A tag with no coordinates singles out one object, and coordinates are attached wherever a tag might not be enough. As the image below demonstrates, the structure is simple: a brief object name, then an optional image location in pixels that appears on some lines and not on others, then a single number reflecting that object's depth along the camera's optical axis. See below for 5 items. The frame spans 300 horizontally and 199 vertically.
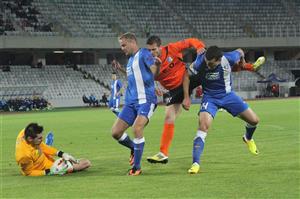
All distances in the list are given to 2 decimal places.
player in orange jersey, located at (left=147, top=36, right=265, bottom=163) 20.78
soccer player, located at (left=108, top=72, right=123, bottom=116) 50.12
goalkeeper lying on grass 18.41
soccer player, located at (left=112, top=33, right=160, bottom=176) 18.55
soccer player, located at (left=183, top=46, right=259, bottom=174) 19.28
